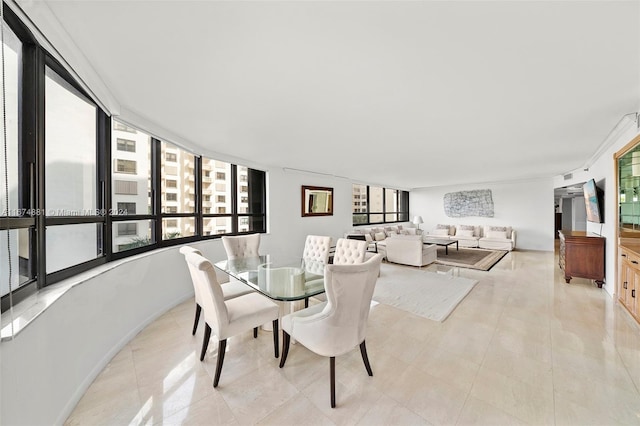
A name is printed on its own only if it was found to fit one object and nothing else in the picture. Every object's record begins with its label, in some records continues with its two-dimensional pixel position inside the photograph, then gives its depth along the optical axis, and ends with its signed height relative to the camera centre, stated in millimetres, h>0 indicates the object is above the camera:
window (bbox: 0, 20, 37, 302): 1180 +60
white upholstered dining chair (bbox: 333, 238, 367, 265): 3083 -532
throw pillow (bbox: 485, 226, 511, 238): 7412 -571
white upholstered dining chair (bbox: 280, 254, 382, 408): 1577 -730
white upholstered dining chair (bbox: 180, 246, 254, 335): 2153 -821
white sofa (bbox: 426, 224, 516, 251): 7309 -802
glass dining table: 2032 -666
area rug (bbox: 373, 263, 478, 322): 3096 -1244
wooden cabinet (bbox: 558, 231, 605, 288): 3772 -760
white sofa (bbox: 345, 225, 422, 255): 6395 -671
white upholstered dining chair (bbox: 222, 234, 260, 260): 3504 -510
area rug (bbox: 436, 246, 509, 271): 5443 -1205
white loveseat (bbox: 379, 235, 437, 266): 5324 -914
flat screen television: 3803 +166
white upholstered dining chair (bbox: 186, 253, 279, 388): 1767 -822
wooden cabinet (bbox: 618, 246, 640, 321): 2570 -818
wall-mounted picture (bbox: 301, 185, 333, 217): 5934 +288
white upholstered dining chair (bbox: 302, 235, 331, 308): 3213 -604
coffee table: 6496 -830
